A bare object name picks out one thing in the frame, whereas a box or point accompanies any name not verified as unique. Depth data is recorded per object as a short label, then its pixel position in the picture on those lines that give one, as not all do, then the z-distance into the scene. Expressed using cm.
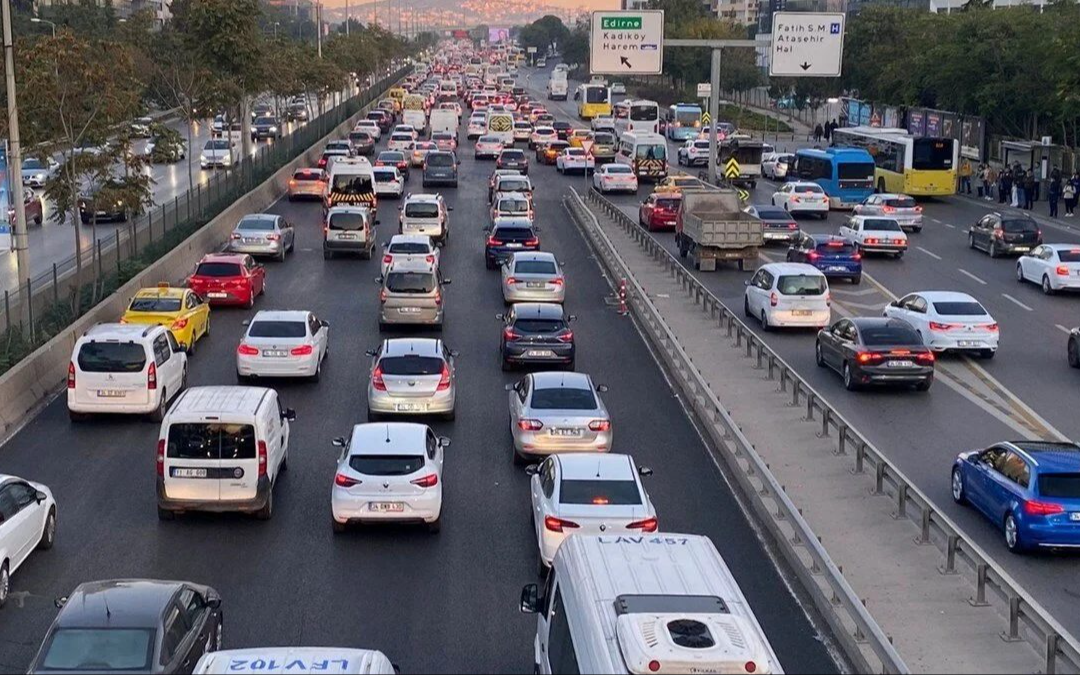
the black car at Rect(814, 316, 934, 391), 2589
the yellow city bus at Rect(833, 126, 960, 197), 5956
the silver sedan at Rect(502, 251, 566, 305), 3400
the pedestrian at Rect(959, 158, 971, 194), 6681
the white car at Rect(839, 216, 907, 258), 4397
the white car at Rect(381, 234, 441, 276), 3562
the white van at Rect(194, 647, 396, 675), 951
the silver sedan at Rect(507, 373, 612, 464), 2053
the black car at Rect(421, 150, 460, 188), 6319
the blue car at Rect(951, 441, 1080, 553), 1688
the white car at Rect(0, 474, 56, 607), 1551
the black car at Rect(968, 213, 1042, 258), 4406
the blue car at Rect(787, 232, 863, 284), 3919
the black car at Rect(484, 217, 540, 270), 4053
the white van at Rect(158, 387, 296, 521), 1783
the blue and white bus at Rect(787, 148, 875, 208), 5822
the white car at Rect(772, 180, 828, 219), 5441
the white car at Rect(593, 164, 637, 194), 6216
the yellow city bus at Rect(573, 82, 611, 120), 10888
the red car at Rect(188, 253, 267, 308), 3394
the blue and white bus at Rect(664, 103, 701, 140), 9761
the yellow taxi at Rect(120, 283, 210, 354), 2842
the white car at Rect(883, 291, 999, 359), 2903
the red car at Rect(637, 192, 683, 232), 5066
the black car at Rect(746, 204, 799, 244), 4666
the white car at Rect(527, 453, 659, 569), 1578
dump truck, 4112
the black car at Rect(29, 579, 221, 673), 1112
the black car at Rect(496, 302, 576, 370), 2716
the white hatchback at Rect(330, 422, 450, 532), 1731
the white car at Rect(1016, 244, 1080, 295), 3681
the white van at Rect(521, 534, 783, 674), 867
